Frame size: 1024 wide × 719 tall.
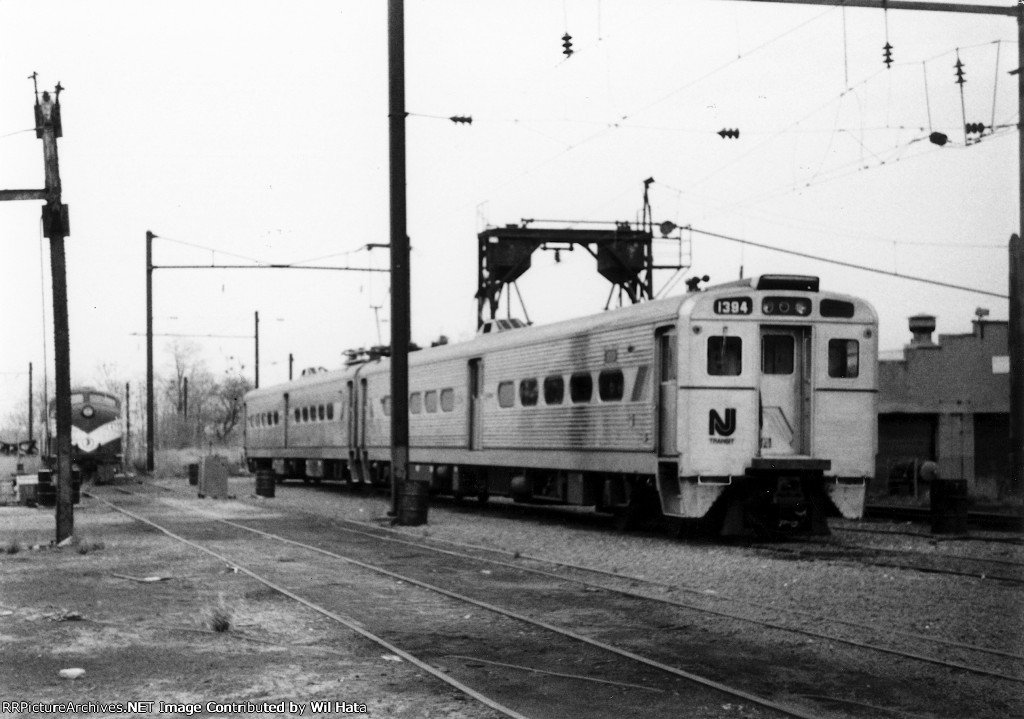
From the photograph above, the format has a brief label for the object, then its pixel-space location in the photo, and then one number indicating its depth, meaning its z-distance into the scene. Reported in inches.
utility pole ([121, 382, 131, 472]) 1740.0
